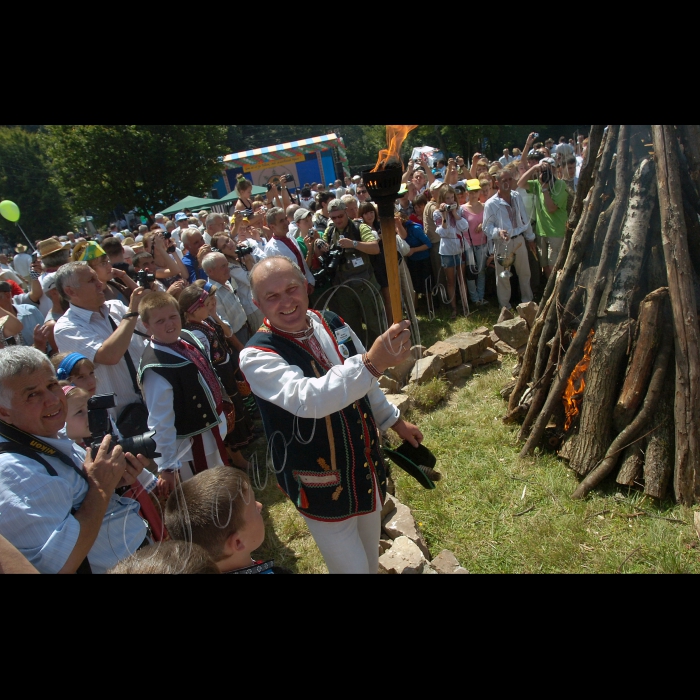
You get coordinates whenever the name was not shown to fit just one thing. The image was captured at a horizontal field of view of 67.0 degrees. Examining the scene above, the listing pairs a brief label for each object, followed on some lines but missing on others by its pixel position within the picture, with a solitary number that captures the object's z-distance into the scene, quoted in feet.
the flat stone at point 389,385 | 20.84
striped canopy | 92.43
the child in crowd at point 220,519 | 5.98
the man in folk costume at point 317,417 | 7.35
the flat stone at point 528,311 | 23.63
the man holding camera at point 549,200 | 26.71
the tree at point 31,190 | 106.42
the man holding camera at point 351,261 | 22.17
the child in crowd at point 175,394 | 11.89
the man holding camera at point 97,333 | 12.53
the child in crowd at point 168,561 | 4.43
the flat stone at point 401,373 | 22.13
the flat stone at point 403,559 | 11.18
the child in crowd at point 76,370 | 10.77
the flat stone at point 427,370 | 20.45
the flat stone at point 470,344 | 22.53
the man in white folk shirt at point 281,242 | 22.50
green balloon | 26.84
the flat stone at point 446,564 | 11.42
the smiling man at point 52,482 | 6.24
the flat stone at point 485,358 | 22.91
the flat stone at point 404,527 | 12.55
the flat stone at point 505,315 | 25.72
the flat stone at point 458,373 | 21.66
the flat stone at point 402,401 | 18.61
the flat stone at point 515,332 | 23.06
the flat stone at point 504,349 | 23.02
